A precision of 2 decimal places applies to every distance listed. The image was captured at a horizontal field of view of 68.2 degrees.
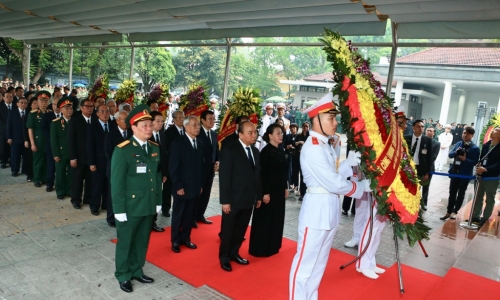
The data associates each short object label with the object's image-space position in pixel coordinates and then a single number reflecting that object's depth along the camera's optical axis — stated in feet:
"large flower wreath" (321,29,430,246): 10.05
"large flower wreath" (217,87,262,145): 19.65
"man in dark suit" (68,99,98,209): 18.25
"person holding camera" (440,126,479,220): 21.61
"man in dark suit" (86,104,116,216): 17.44
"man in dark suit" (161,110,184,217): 18.81
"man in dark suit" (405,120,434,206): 22.52
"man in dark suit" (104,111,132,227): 15.52
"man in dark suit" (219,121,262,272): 12.85
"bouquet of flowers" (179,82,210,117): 23.07
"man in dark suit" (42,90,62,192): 21.49
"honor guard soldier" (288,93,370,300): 9.75
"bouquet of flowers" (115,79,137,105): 28.68
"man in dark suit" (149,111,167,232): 16.46
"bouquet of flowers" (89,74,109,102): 29.60
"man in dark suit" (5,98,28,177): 24.26
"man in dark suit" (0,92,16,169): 25.61
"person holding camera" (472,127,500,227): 19.92
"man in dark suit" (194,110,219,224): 17.17
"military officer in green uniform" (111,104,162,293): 10.61
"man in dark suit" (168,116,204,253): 14.08
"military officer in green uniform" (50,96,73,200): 19.60
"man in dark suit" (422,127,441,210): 23.18
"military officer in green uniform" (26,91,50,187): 22.27
